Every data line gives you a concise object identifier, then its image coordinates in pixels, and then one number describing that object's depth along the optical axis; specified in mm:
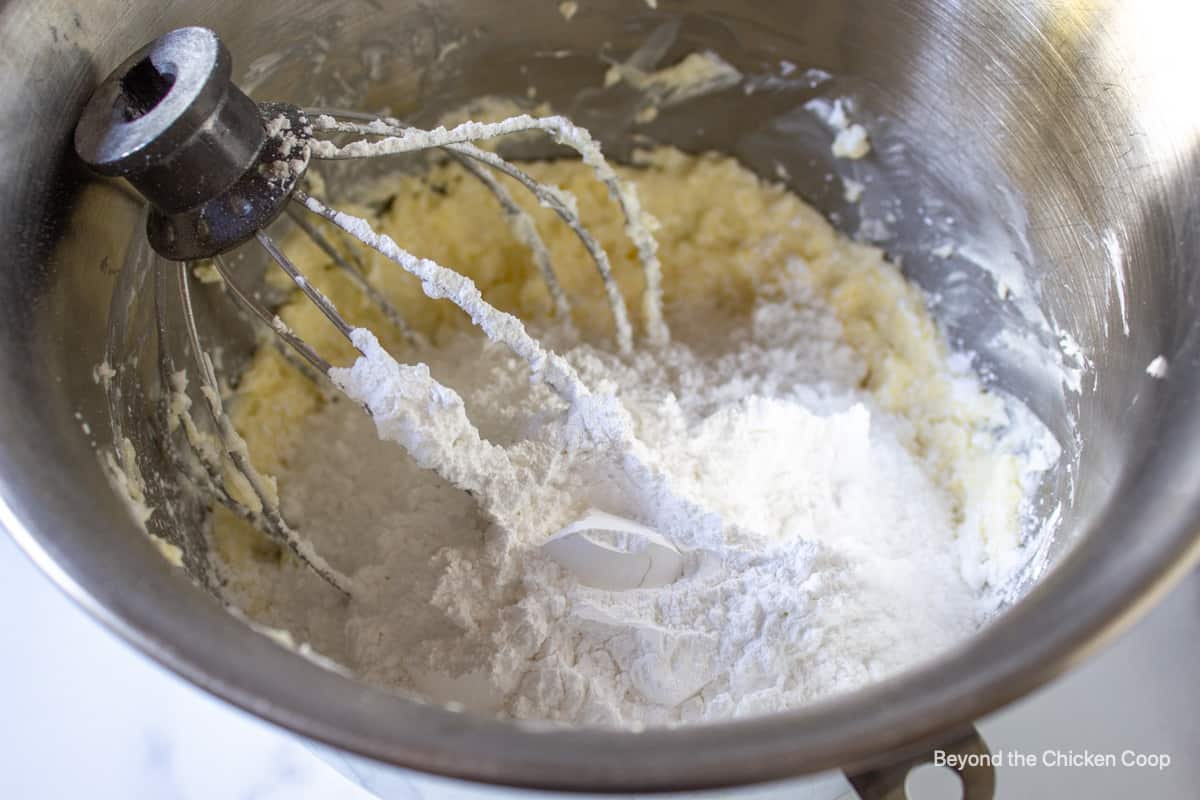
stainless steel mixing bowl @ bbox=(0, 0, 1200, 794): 183
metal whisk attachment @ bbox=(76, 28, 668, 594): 219
